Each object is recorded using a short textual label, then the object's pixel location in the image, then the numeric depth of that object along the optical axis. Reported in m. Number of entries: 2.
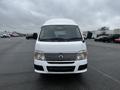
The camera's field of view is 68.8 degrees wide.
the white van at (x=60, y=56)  2.91
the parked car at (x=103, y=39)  19.24
